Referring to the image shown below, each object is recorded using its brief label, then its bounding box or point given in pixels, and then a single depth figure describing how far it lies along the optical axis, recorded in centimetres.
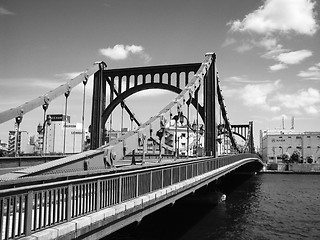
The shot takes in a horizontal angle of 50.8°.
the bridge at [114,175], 676
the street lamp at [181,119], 2249
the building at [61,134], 10806
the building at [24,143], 10799
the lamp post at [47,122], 1941
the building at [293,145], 11725
